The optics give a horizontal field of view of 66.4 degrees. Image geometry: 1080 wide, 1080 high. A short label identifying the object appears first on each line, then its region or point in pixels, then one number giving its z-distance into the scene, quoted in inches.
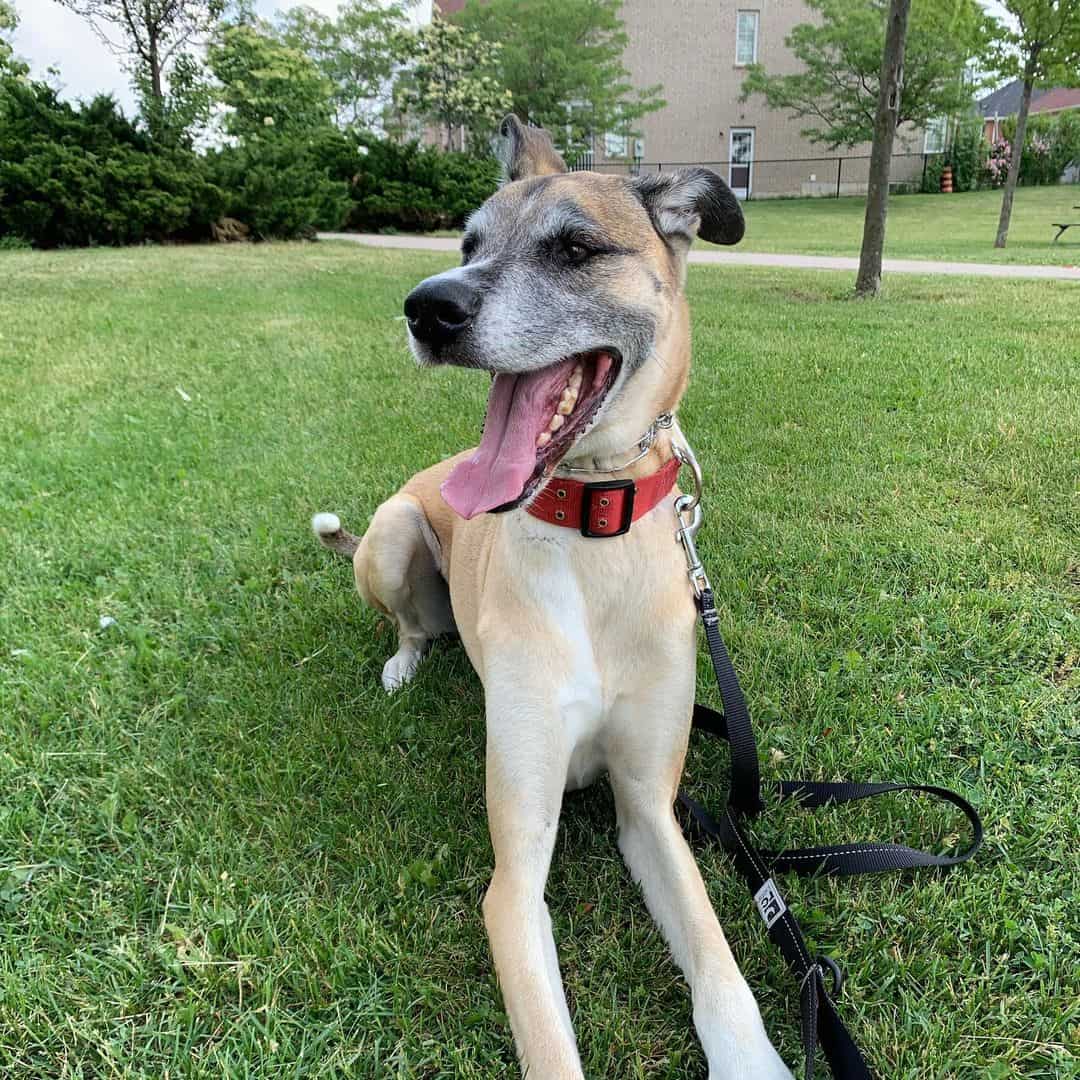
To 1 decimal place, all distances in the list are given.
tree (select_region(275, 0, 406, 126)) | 1328.7
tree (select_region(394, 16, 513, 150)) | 1245.1
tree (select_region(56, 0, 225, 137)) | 839.1
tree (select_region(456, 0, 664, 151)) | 1421.0
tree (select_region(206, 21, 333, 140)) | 1010.1
